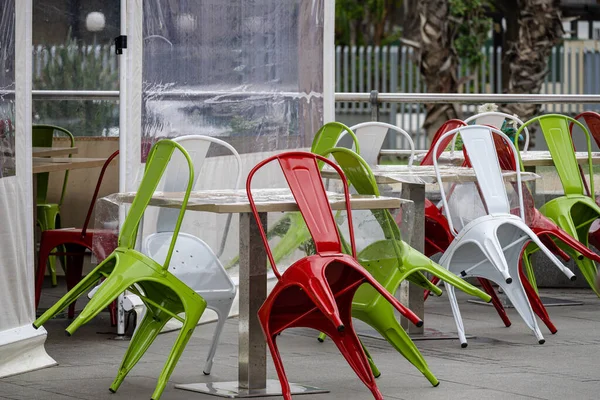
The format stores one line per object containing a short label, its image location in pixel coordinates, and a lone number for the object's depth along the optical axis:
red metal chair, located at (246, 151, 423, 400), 9.08
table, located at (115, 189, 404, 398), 9.68
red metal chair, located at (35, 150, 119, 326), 13.29
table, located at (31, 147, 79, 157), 14.92
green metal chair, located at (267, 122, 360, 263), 10.81
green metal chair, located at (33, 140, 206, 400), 9.39
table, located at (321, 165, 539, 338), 12.21
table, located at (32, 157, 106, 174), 13.47
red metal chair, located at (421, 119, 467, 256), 13.59
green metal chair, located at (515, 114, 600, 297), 13.80
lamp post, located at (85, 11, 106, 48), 17.57
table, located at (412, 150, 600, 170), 14.51
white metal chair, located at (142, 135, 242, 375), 10.16
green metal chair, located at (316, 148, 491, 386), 10.03
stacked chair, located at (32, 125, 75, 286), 15.57
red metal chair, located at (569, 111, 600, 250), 14.77
